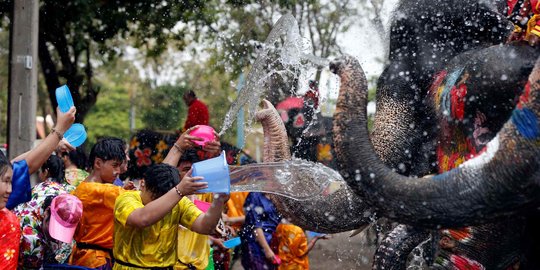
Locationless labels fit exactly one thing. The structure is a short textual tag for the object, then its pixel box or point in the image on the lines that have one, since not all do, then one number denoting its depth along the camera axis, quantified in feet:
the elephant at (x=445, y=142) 8.56
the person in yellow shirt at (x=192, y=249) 16.48
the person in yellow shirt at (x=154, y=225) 13.16
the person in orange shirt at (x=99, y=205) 15.48
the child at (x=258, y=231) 22.36
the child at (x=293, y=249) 23.35
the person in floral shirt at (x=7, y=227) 11.66
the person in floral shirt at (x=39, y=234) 14.14
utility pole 23.30
